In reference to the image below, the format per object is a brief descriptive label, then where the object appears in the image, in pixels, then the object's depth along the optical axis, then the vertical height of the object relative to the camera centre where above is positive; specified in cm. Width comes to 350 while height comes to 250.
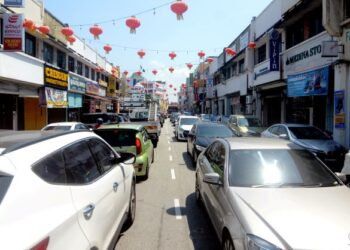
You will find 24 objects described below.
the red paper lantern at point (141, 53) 2198 +361
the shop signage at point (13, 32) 1545 +336
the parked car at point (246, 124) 1955 -44
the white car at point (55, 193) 226 -60
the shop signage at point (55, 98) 2217 +101
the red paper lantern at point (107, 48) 2124 +378
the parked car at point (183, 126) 2305 -65
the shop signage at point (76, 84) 2728 +236
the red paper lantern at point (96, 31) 1490 +335
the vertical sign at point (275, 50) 2295 +411
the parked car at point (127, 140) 975 -67
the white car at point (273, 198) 337 -93
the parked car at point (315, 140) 1137 -76
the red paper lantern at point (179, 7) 1195 +347
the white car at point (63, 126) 1441 -47
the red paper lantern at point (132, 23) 1359 +333
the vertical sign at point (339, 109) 1509 +32
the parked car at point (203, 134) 1226 -64
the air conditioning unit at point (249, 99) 3145 +148
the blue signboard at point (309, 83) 1697 +168
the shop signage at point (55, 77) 2187 +233
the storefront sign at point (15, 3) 1481 +437
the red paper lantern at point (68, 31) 1809 +403
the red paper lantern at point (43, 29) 1814 +412
